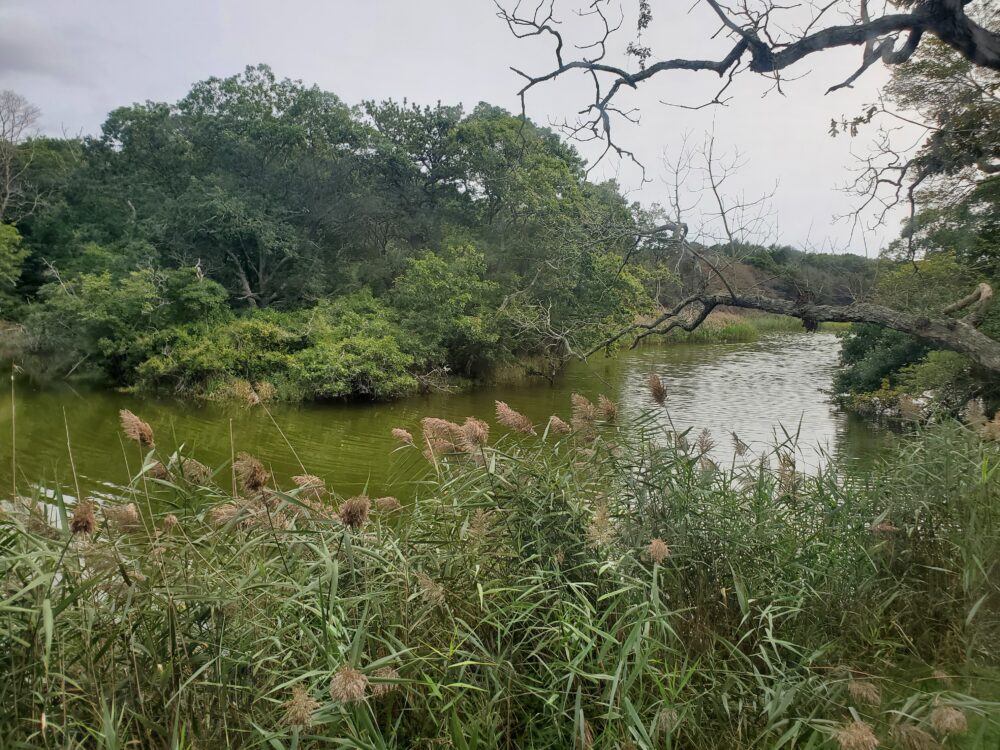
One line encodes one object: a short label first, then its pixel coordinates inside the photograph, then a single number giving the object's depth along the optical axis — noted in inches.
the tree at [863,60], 146.2
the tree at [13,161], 916.0
